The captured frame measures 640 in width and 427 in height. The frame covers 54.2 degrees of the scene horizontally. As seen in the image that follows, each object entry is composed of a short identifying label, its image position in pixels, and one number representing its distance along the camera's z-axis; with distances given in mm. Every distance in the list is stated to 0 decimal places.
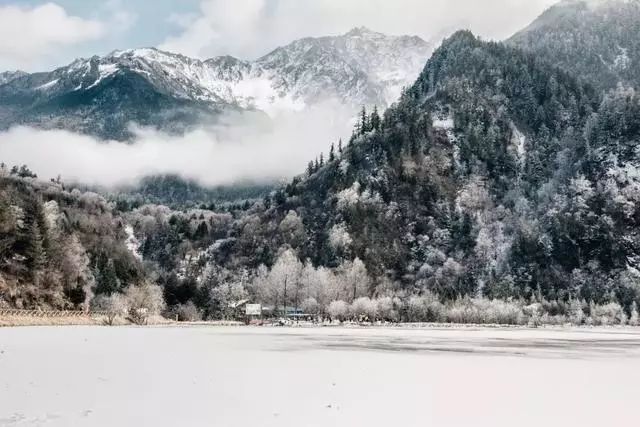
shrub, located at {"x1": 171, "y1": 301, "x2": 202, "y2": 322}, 177375
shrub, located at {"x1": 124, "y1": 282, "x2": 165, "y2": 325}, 158875
